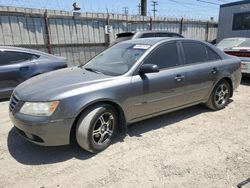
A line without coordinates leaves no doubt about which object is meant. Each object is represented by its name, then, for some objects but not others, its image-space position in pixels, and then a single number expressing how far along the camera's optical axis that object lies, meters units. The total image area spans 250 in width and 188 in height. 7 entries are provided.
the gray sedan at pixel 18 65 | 5.47
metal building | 13.64
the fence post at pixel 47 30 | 8.41
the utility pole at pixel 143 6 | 15.66
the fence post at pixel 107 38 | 10.09
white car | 7.01
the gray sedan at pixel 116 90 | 2.93
